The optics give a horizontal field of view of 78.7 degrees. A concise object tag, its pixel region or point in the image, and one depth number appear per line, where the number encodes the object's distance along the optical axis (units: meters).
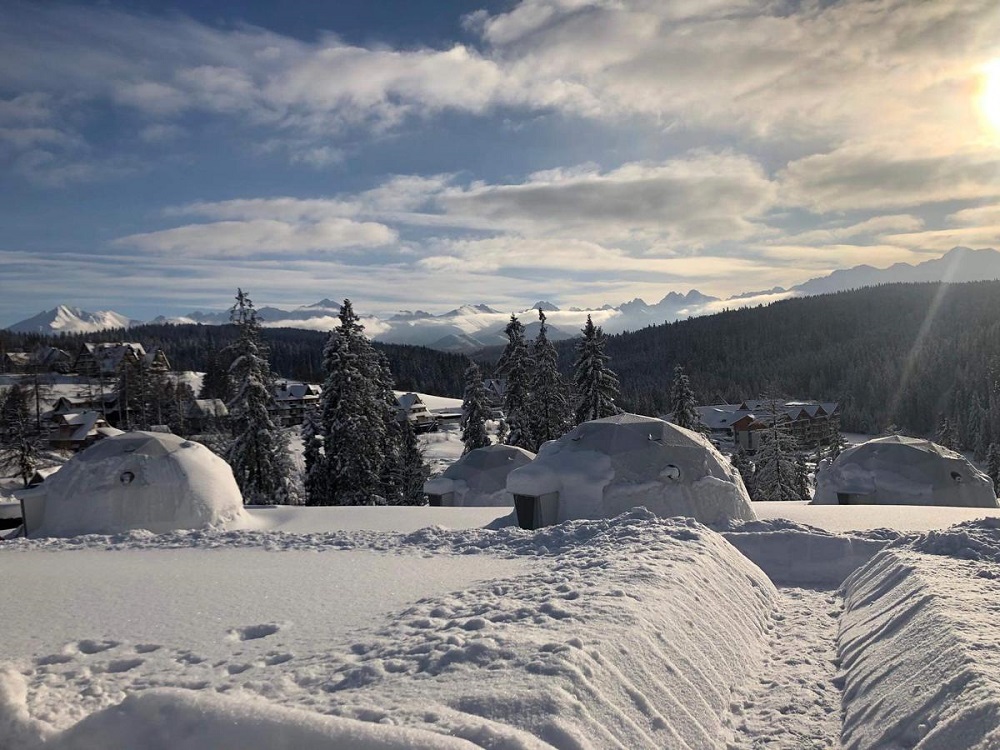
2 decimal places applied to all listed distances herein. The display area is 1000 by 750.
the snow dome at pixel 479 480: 24.67
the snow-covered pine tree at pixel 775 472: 33.34
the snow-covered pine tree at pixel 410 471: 35.62
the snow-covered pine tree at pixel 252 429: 27.70
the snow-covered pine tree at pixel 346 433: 29.64
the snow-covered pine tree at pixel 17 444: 34.03
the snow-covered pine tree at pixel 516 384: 34.56
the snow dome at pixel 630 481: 15.07
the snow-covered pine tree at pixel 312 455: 30.94
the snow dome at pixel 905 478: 20.50
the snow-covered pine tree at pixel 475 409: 38.22
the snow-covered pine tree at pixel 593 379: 32.19
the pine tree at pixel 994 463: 45.38
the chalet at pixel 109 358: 72.88
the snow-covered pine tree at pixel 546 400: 34.53
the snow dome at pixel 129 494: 16.03
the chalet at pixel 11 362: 81.46
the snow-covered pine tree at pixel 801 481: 35.53
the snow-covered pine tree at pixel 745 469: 38.38
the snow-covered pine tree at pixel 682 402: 36.75
